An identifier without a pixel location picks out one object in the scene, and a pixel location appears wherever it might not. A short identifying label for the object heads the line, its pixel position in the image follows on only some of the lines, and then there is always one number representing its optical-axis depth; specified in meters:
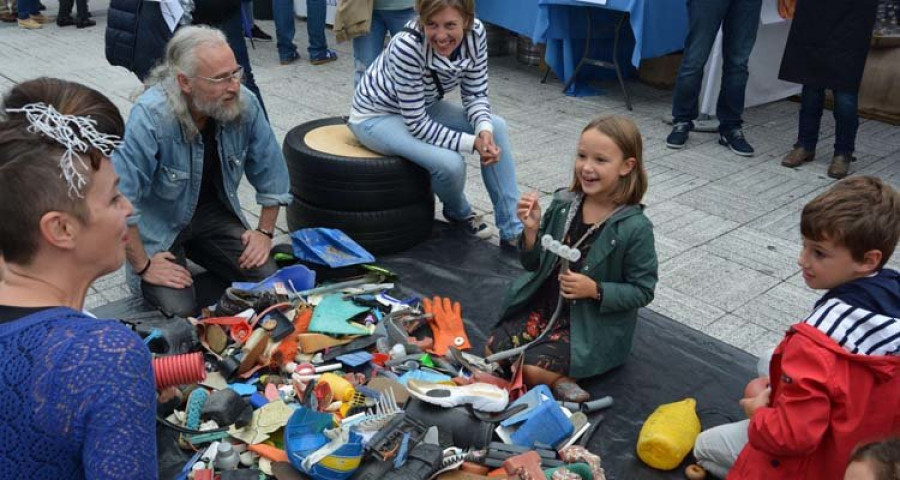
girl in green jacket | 2.58
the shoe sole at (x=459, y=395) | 2.42
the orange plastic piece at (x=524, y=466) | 2.20
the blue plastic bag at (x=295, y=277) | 3.21
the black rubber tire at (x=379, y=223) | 3.68
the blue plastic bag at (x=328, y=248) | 3.41
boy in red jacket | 1.80
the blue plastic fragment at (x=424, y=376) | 2.66
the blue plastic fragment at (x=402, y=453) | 2.17
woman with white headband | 1.19
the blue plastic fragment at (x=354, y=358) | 2.79
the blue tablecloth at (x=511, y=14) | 6.62
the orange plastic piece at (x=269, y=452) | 2.30
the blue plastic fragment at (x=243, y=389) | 2.62
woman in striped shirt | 3.61
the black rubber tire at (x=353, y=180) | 3.61
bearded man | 2.90
